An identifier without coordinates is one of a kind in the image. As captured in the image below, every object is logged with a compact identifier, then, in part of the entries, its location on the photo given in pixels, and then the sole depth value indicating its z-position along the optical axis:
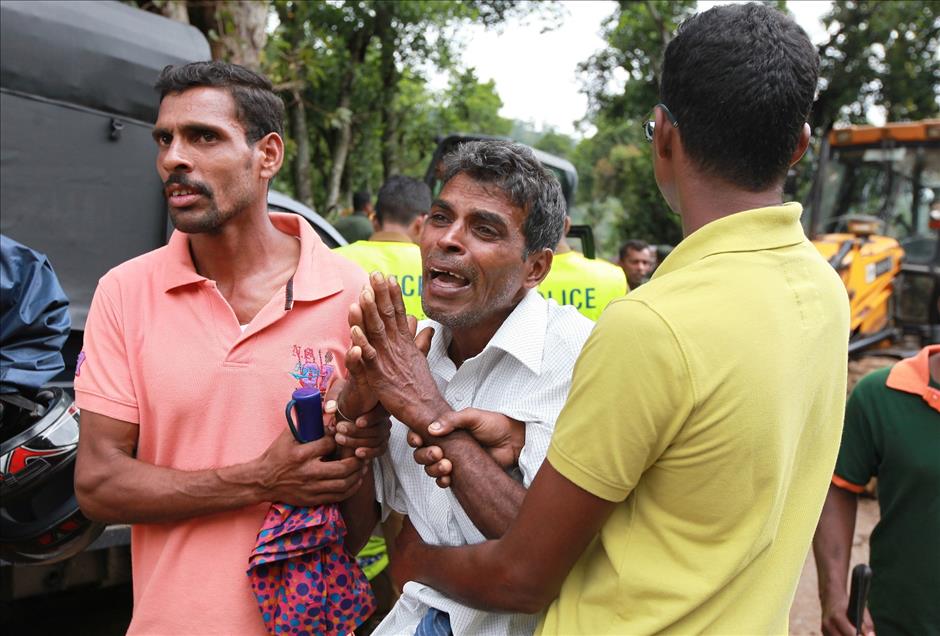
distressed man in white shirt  1.57
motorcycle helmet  2.37
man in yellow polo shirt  1.22
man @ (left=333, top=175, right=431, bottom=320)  3.91
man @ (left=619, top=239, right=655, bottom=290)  7.76
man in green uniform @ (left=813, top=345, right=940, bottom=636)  2.23
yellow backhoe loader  8.41
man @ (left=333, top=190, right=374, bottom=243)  7.91
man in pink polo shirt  1.76
